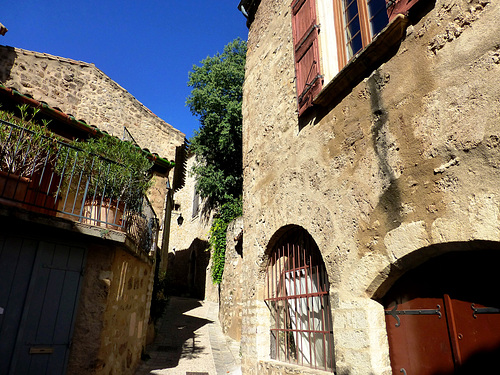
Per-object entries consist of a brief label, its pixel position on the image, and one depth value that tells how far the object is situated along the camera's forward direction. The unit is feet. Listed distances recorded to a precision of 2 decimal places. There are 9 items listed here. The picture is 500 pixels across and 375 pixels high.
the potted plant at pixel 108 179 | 14.38
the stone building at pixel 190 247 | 52.65
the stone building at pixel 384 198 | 7.04
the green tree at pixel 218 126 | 44.42
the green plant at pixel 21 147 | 12.49
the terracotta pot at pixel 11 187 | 11.98
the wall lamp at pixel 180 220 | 58.34
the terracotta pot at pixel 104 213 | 14.19
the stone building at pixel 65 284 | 11.16
